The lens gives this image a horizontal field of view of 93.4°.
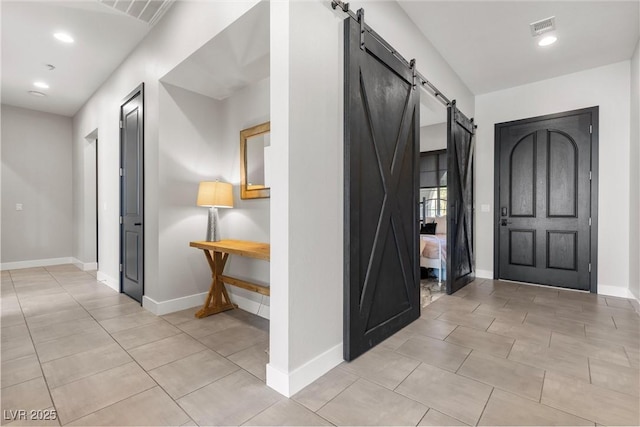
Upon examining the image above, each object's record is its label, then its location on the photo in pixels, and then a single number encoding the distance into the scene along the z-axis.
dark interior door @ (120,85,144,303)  3.43
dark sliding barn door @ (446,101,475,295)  3.90
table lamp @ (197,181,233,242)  3.09
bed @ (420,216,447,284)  4.37
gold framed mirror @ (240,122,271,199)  3.11
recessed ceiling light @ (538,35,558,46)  3.32
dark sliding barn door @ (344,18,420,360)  2.10
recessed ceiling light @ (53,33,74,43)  3.33
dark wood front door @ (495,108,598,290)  4.02
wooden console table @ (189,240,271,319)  2.83
